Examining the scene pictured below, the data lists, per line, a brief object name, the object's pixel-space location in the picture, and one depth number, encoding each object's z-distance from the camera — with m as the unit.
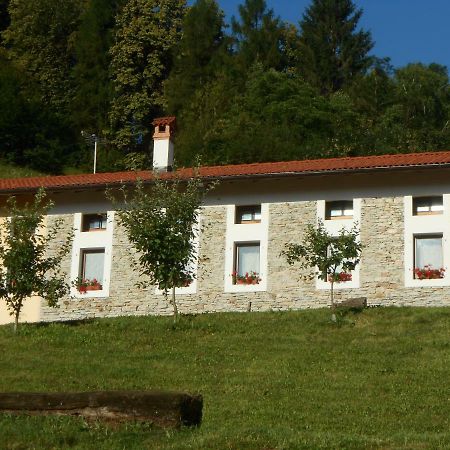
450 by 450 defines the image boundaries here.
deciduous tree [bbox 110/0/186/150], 63.84
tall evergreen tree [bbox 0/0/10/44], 76.38
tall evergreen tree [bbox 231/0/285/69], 65.06
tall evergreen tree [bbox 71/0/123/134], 66.06
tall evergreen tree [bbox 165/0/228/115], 62.97
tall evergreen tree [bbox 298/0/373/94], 64.88
